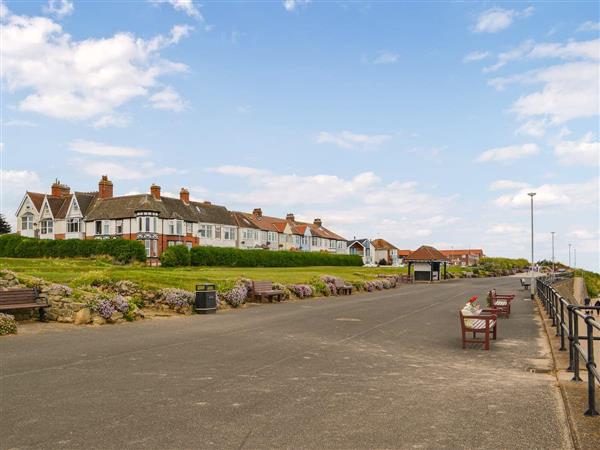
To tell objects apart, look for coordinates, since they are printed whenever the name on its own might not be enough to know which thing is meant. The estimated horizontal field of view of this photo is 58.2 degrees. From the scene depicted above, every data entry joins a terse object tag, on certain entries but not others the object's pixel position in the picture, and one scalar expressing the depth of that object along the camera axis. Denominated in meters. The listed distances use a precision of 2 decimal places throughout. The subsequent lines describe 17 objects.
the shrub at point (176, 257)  53.62
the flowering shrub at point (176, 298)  20.31
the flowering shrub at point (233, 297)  23.25
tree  88.50
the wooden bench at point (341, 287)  34.98
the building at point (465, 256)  147.70
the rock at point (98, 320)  16.31
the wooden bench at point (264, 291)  26.09
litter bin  20.80
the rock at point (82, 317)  16.19
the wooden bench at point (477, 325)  12.85
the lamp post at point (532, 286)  35.65
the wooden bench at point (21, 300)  15.32
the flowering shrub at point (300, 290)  29.91
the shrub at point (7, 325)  13.85
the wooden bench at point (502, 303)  21.48
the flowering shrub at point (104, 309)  16.61
